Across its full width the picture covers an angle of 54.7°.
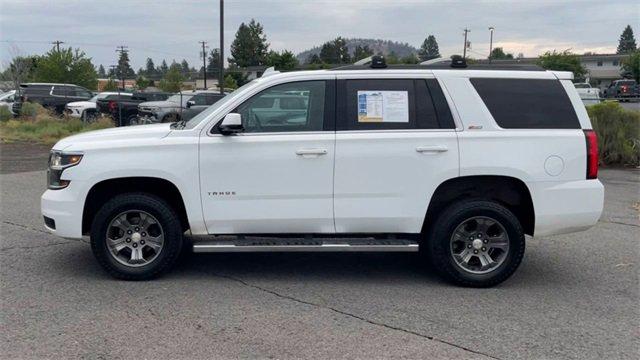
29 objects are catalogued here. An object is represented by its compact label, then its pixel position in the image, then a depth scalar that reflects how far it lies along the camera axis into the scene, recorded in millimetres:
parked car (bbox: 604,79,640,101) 45384
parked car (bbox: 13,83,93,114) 30391
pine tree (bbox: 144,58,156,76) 154562
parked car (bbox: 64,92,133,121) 25975
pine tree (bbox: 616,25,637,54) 134000
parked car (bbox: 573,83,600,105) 23103
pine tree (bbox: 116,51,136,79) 95862
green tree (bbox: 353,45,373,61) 90556
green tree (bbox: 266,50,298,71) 49362
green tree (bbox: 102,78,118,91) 59759
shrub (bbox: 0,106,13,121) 25719
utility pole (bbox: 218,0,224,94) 27609
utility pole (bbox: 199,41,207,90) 72562
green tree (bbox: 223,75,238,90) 59250
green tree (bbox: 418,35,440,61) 124575
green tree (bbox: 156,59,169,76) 145625
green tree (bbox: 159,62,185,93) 67562
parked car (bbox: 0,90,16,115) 30912
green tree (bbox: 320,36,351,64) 93875
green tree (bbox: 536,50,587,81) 63253
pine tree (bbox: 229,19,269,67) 85375
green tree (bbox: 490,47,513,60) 95569
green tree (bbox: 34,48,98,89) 47000
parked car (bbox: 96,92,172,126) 23766
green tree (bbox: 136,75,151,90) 79312
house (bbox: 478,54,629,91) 87062
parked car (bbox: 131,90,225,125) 22719
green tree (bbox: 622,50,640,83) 67938
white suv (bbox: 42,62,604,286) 5527
